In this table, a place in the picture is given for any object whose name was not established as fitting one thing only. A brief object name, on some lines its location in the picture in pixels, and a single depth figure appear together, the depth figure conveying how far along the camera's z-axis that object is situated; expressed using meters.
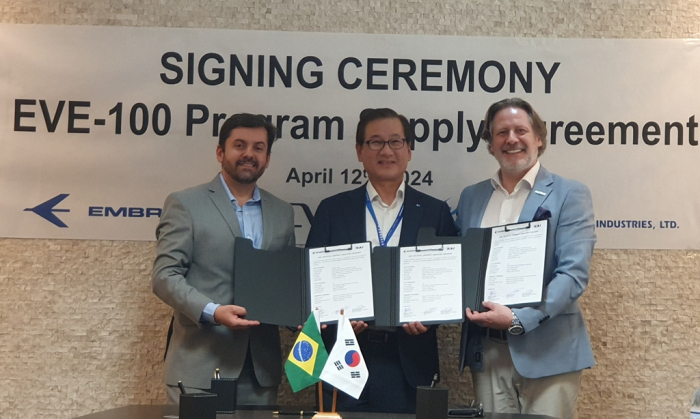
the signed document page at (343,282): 2.82
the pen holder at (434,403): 2.01
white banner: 3.69
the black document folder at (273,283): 2.86
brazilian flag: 2.23
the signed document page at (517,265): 2.77
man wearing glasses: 2.93
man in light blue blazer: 2.80
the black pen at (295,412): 2.31
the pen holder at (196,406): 1.94
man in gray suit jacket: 2.94
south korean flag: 2.21
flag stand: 2.15
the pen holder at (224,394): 2.28
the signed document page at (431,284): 2.80
